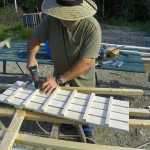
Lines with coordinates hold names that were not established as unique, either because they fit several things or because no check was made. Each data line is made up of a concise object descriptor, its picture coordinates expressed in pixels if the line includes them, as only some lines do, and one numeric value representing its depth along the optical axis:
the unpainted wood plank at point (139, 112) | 1.62
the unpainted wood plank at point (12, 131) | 1.23
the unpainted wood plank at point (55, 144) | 1.24
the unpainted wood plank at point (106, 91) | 1.75
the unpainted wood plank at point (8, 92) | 1.65
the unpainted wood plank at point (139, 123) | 1.49
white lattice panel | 1.41
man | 1.65
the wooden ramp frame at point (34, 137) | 1.24
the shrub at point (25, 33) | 5.35
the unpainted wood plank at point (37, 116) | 1.44
